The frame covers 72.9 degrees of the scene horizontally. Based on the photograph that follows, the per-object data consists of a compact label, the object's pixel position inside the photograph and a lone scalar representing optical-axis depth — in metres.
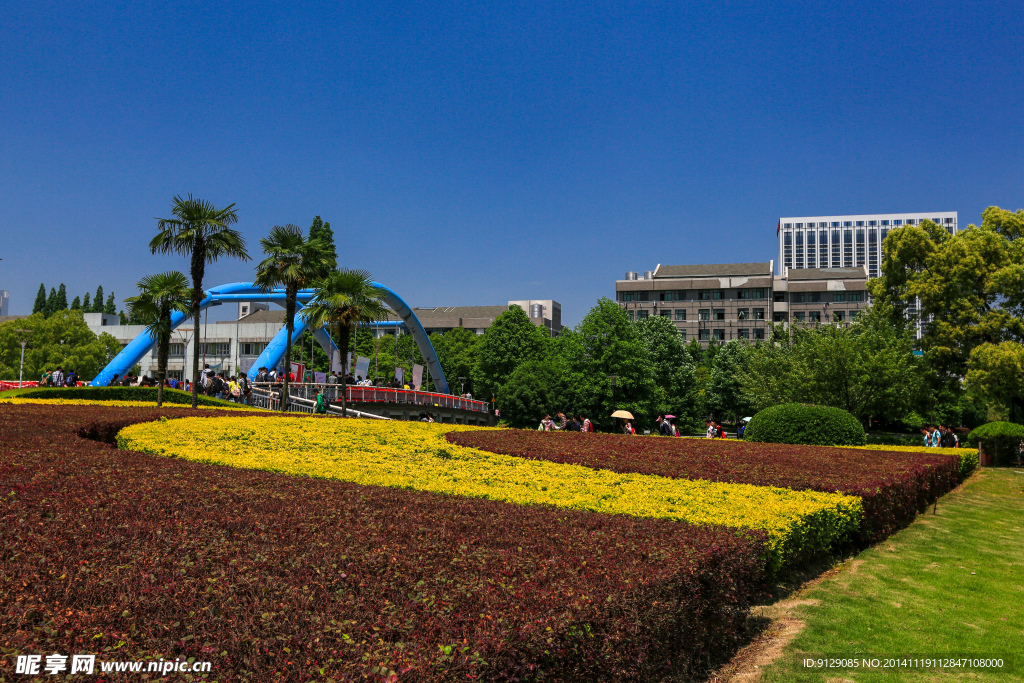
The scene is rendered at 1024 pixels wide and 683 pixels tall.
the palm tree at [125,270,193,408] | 28.34
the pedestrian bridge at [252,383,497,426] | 34.41
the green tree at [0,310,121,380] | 62.19
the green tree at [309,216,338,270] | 76.37
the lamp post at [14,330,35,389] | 58.05
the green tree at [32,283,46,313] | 111.38
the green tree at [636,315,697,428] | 56.09
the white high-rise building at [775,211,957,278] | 180.25
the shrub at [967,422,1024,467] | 25.58
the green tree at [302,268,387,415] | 26.61
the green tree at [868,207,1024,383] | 30.11
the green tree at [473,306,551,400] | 64.06
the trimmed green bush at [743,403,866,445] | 20.53
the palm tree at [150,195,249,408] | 22.52
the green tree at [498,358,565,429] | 51.59
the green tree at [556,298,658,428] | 48.34
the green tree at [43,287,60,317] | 110.89
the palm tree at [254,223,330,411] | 26.56
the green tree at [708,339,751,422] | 62.21
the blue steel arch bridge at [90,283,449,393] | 42.62
